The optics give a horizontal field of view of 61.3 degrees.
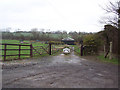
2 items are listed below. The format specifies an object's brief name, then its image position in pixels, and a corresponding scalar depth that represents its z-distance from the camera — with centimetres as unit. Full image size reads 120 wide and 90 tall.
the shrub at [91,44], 1316
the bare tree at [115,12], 937
